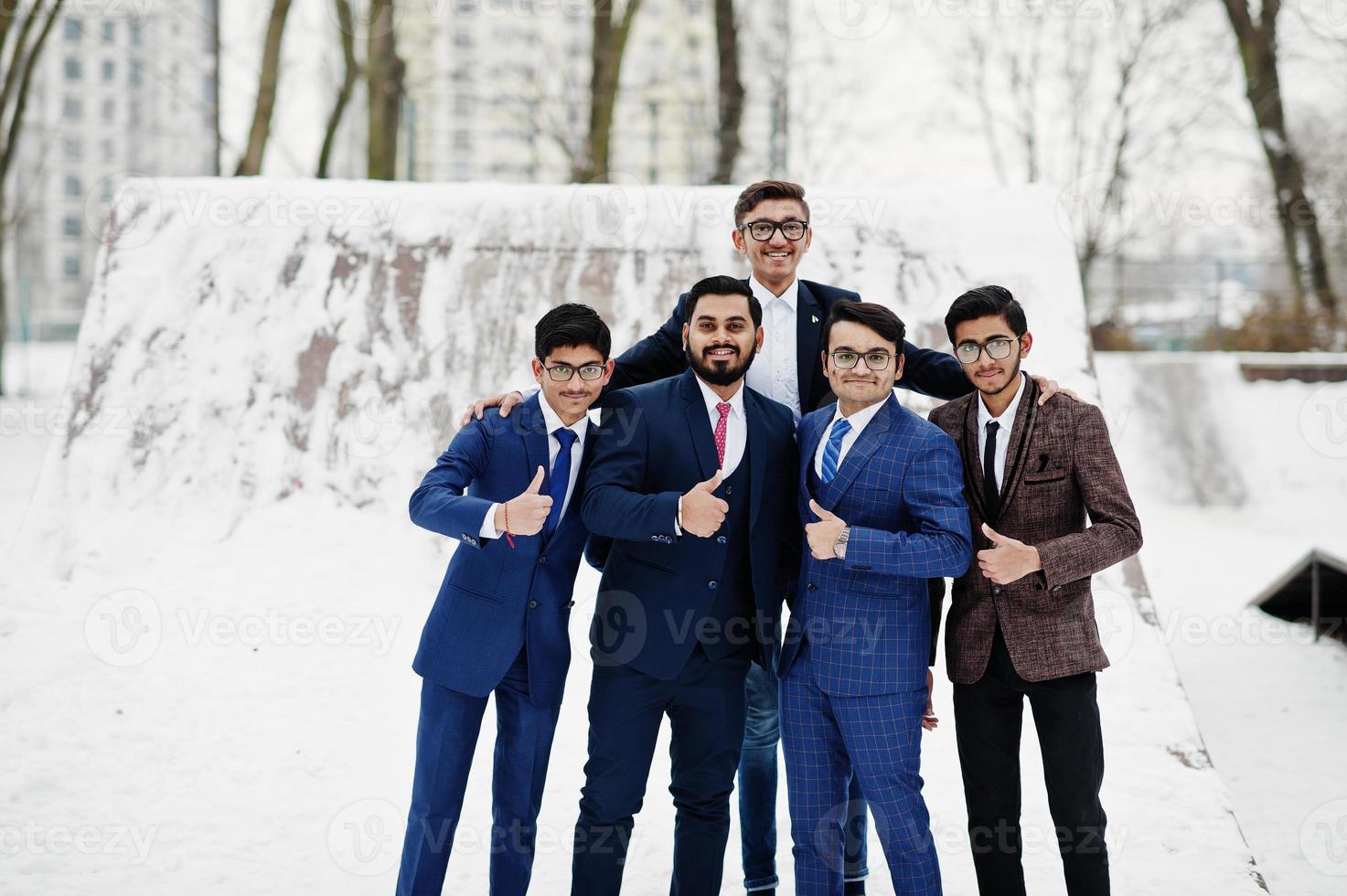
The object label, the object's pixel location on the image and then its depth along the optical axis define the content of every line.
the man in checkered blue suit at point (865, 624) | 2.77
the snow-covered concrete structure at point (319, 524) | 3.97
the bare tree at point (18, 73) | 15.01
